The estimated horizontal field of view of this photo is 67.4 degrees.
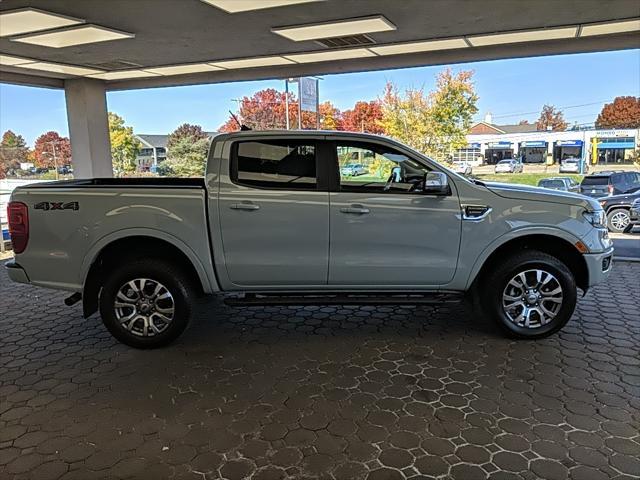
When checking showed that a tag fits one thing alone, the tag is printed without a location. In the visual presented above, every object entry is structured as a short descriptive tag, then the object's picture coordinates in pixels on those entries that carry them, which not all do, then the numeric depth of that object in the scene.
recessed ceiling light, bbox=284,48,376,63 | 7.67
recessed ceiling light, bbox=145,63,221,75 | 8.61
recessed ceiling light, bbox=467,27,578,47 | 6.48
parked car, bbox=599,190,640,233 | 10.17
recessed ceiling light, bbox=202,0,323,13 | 5.05
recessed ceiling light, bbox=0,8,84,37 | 5.26
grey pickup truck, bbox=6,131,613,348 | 4.21
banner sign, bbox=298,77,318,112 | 10.68
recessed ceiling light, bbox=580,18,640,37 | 6.14
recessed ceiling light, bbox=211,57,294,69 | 8.16
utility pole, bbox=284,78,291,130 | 17.73
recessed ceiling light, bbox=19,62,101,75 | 8.23
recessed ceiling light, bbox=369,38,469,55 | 7.09
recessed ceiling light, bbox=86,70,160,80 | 9.12
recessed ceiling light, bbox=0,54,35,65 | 7.57
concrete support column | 9.75
